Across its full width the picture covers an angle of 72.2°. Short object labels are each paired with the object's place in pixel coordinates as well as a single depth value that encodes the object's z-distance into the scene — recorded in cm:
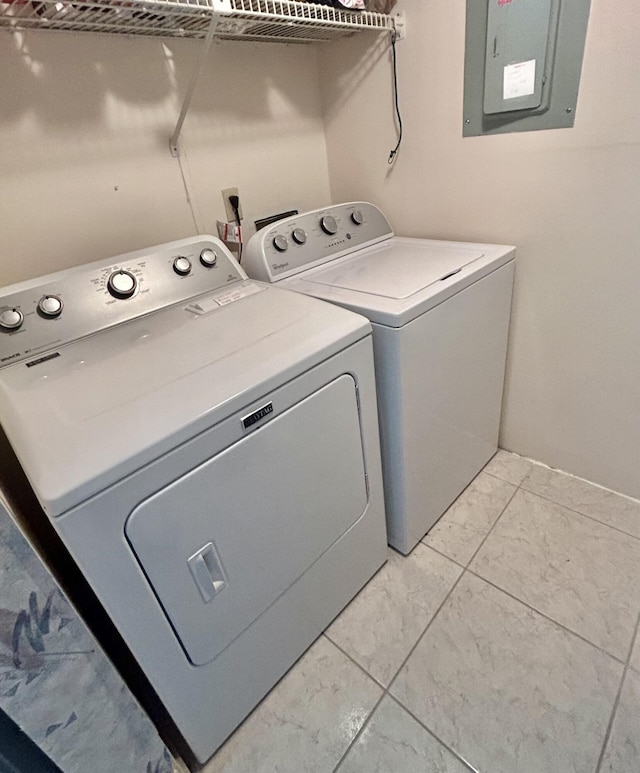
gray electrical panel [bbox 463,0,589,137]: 114
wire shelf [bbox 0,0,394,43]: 102
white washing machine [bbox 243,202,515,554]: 116
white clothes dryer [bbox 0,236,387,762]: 75
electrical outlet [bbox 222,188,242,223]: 162
